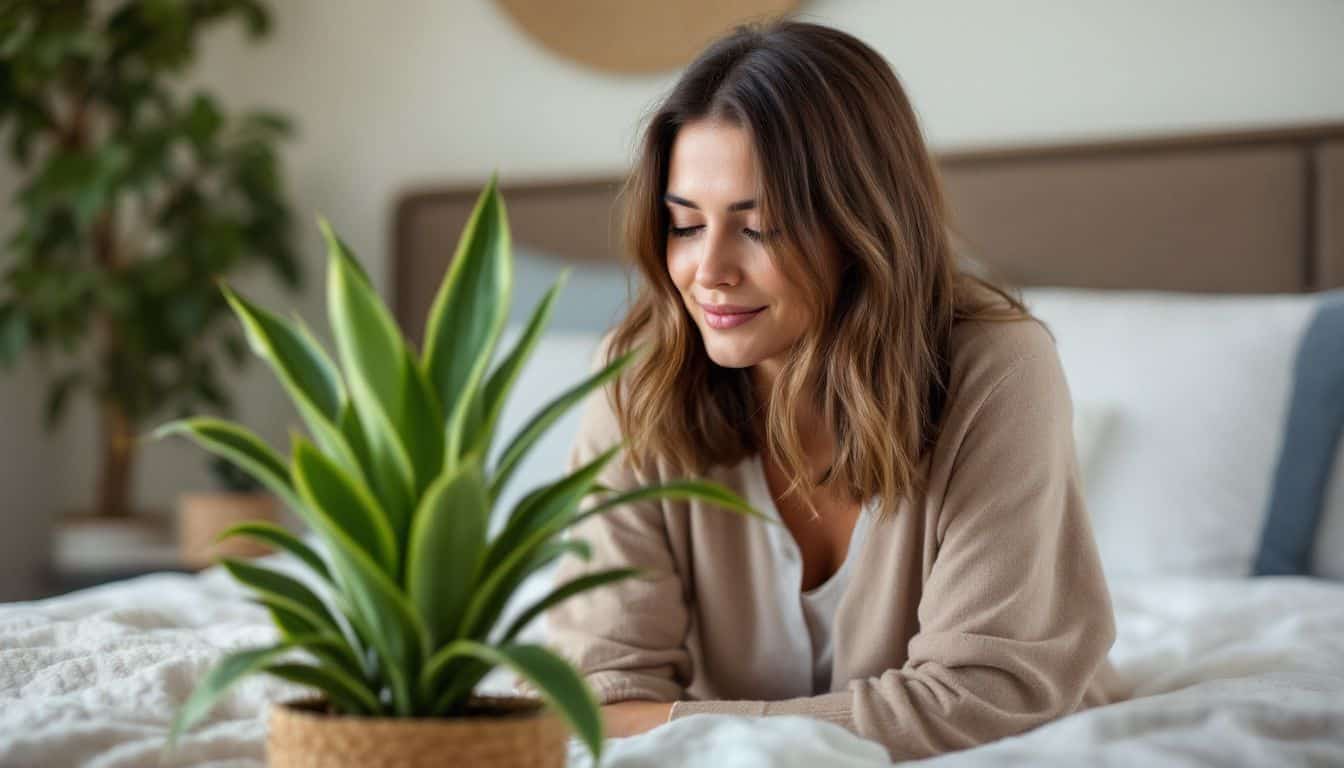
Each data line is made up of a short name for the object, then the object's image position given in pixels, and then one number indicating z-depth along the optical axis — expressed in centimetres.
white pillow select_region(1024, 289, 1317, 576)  193
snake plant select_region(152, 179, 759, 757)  79
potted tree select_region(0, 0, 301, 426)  282
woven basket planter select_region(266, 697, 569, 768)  77
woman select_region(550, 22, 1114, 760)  122
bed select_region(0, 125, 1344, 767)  99
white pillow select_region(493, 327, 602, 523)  226
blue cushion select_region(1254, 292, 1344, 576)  191
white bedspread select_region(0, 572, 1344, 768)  94
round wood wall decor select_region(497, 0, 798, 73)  280
